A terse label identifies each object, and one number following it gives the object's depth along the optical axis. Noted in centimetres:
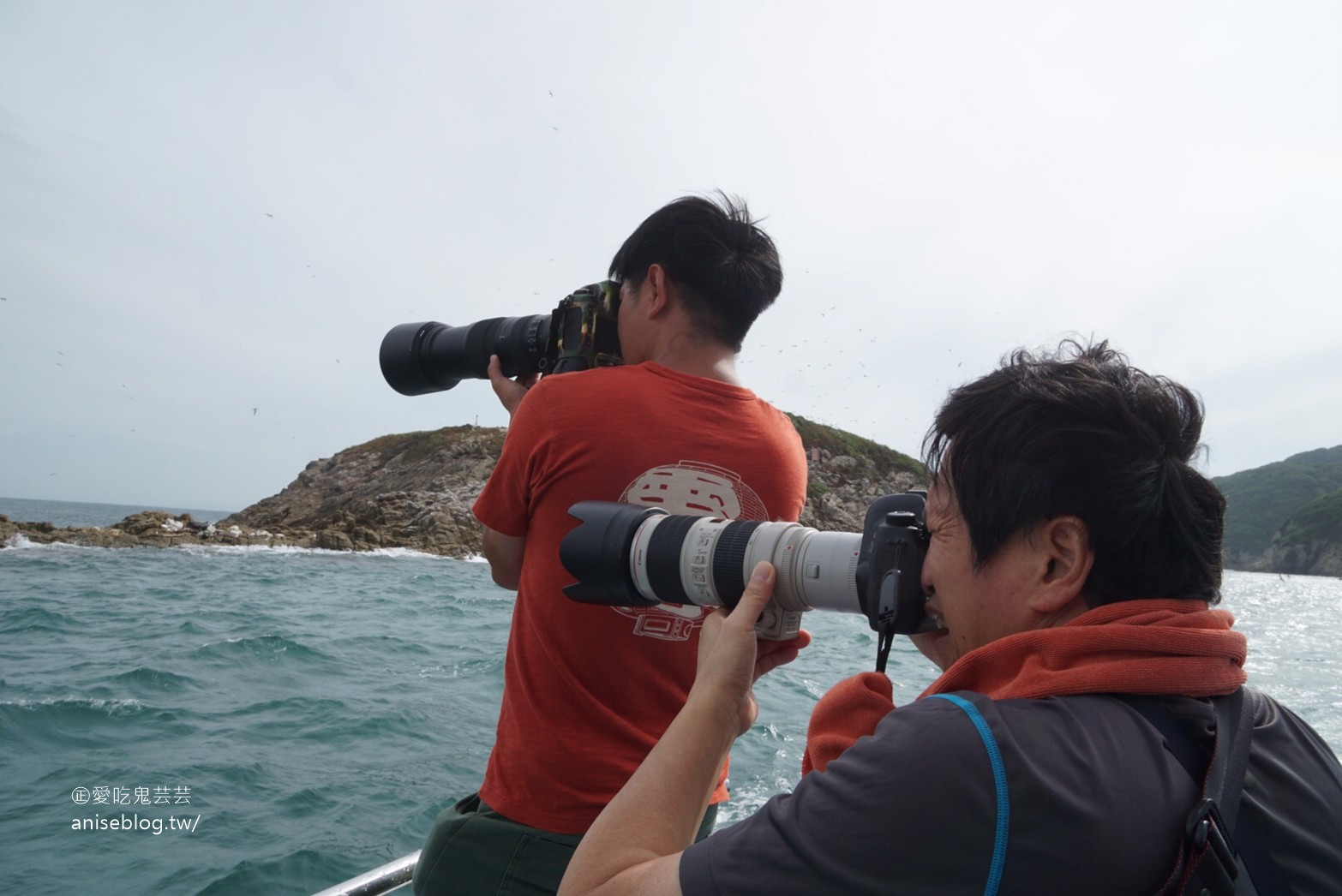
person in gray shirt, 68
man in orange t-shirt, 141
